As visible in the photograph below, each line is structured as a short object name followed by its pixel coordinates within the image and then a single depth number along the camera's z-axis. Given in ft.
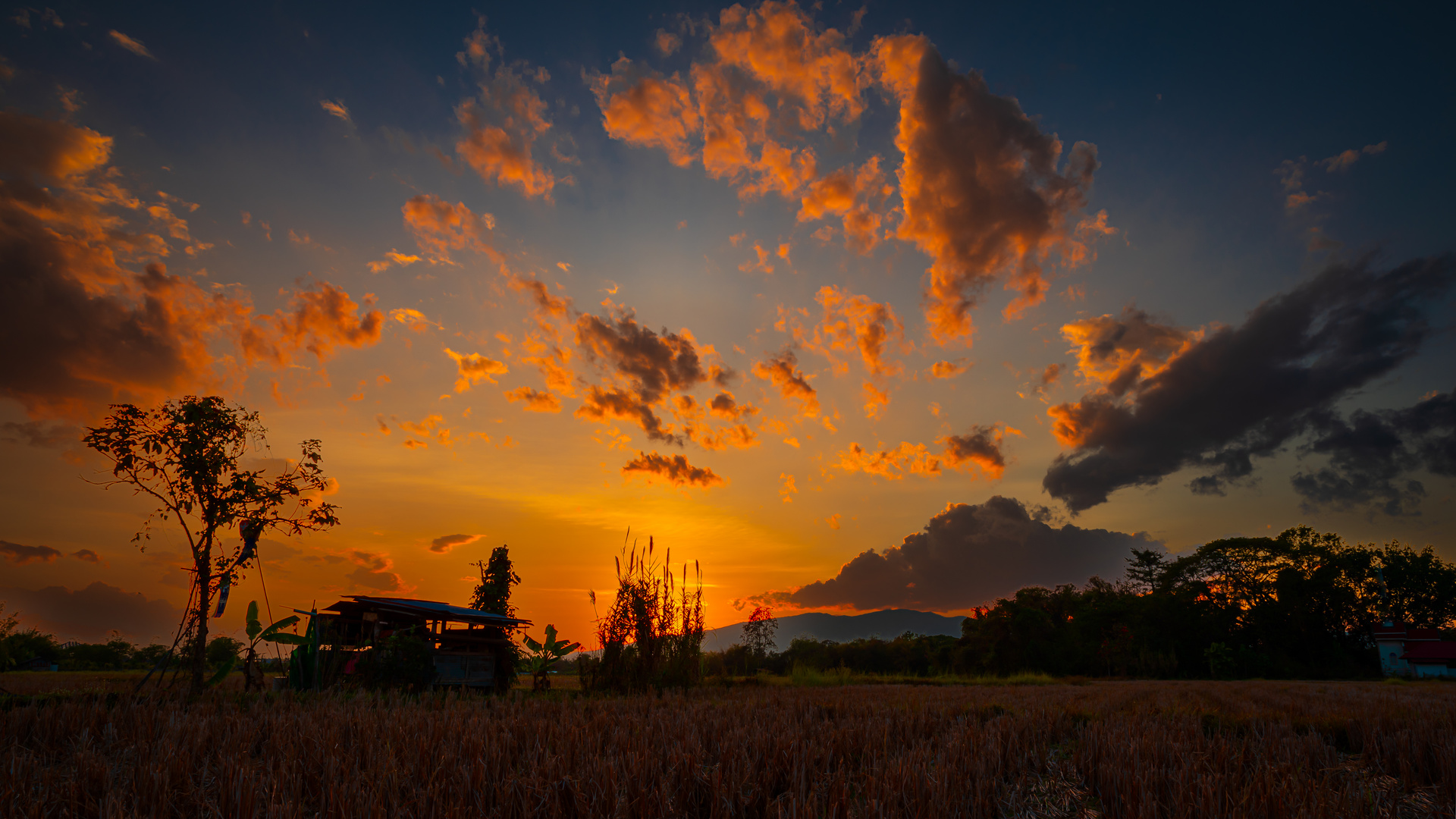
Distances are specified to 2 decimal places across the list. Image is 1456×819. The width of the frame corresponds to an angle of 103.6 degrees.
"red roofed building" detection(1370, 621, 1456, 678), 116.47
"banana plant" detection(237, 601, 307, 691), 30.99
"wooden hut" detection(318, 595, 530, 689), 40.72
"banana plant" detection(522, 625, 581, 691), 50.63
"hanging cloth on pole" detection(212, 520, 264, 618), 39.60
